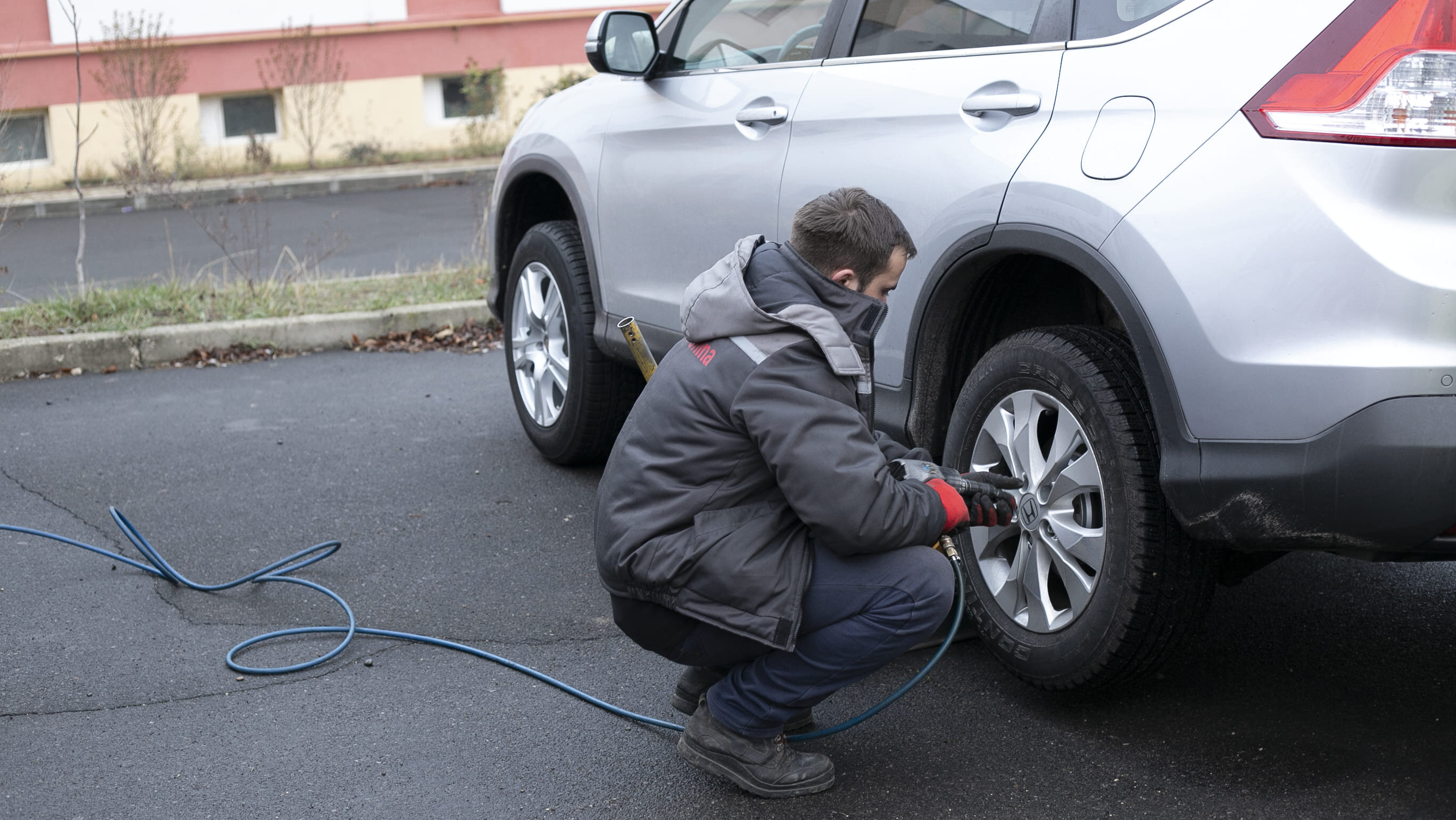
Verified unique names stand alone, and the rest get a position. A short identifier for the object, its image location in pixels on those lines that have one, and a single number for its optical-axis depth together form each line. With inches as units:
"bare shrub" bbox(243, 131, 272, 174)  645.9
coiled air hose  116.0
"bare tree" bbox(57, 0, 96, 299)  290.7
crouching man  99.0
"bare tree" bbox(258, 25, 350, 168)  647.1
